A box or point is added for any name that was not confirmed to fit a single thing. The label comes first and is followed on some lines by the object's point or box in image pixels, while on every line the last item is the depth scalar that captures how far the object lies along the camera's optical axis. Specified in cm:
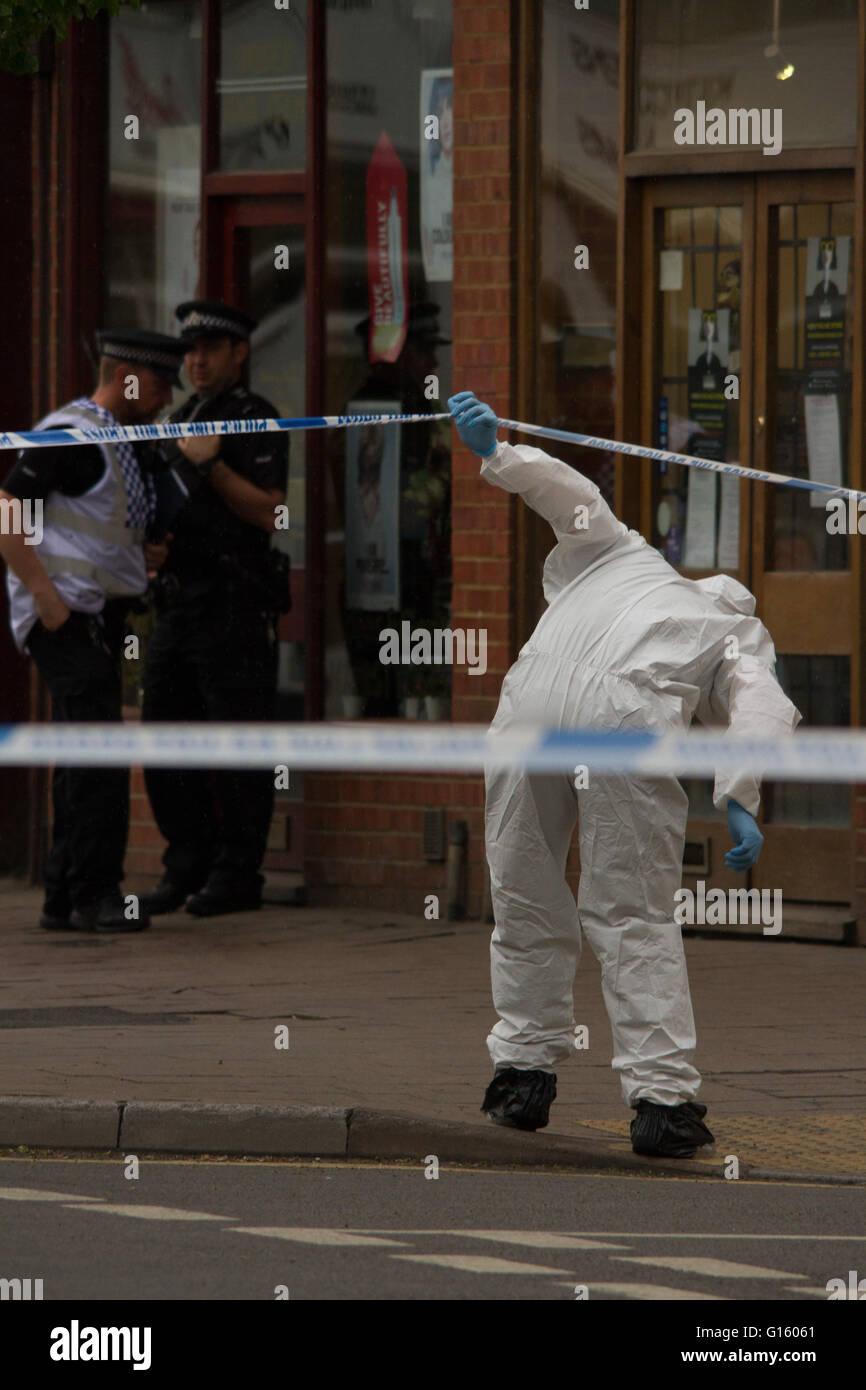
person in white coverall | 711
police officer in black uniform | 1160
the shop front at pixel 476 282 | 1110
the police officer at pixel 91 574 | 1083
